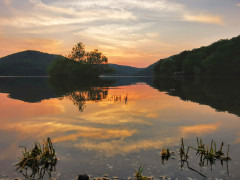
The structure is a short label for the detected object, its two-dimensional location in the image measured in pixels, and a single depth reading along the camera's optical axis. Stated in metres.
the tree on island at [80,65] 147.50
